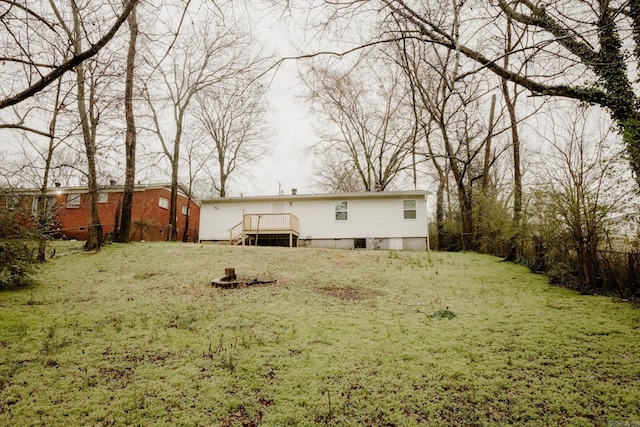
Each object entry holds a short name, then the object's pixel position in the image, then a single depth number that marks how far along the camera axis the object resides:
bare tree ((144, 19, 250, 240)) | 17.92
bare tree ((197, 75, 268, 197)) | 24.80
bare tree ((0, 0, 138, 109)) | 2.24
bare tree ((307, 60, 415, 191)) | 21.27
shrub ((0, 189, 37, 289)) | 6.32
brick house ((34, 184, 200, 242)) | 19.36
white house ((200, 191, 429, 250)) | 17.27
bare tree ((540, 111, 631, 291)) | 5.80
